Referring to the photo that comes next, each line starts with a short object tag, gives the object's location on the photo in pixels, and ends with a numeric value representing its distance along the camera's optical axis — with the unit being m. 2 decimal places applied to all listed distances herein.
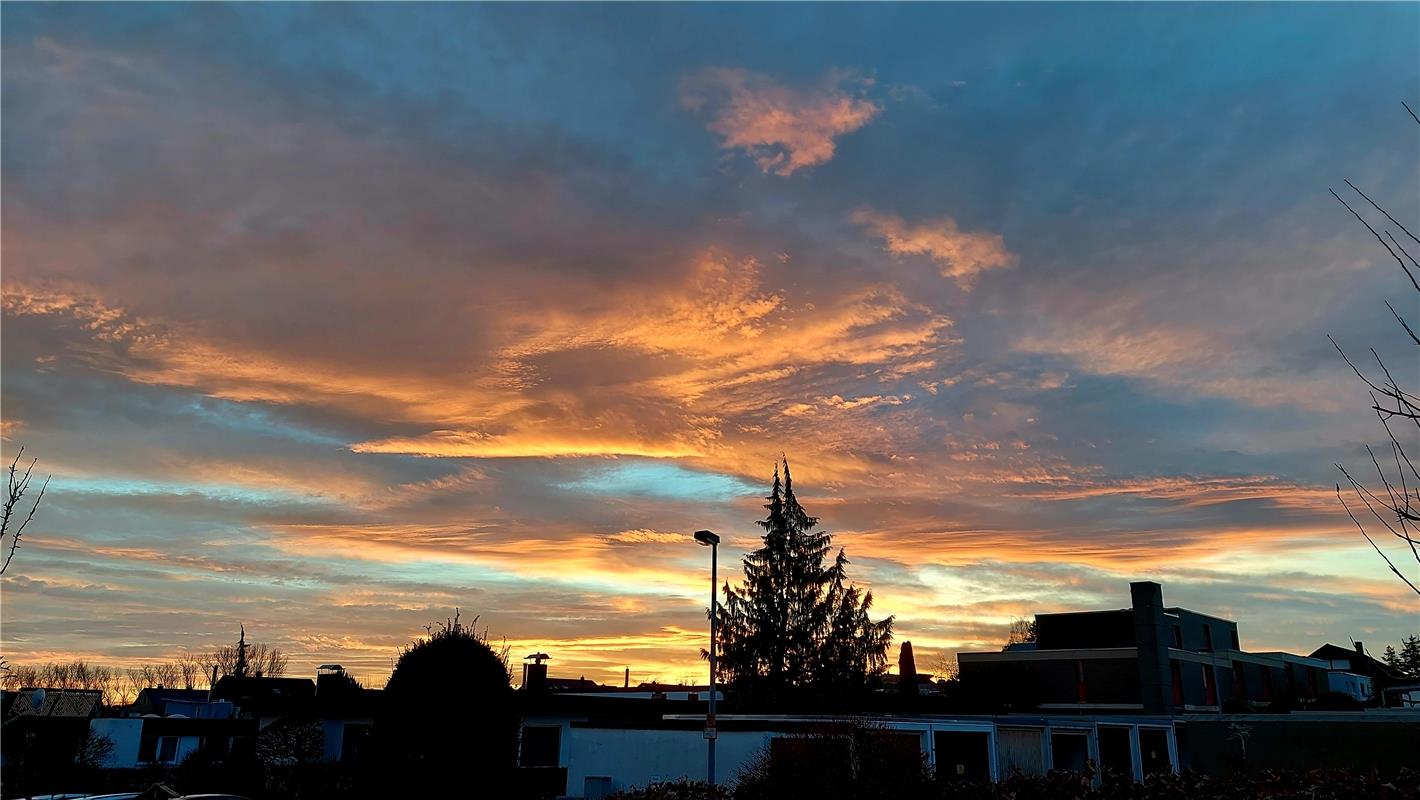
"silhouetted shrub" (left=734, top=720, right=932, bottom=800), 18.98
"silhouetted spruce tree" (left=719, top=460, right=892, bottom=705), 64.19
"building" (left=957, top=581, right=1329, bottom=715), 64.31
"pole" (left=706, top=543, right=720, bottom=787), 25.42
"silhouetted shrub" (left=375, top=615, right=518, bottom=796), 19.28
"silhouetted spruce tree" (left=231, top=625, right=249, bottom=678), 101.75
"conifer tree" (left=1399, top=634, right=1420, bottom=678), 114.75
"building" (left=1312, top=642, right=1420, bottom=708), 67.02
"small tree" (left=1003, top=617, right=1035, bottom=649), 118.82
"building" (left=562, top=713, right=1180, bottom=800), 32.22
